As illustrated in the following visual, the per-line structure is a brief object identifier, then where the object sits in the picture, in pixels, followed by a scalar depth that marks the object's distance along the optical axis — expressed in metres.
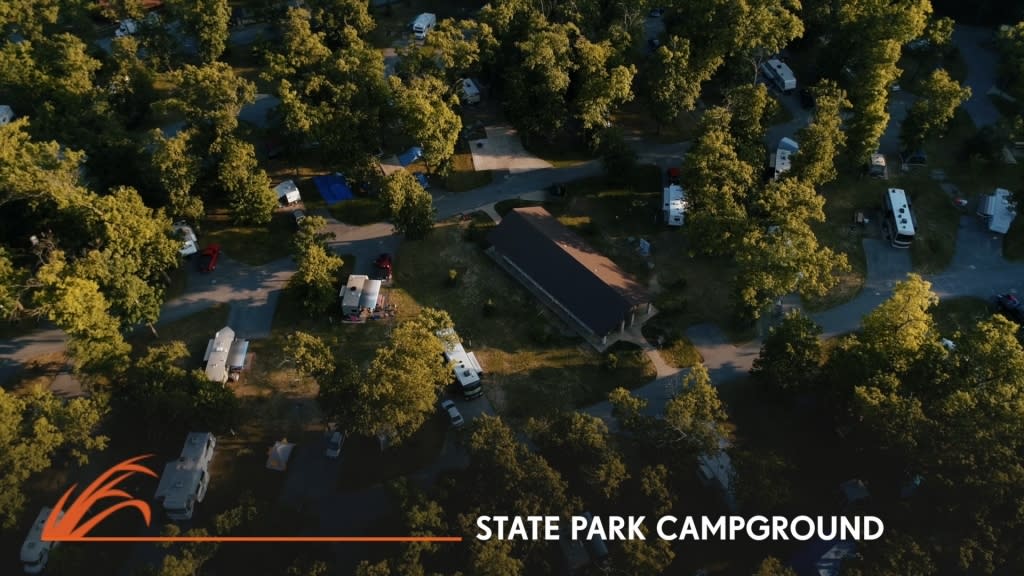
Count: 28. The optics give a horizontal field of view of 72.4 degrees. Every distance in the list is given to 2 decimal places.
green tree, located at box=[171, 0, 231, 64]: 74.81
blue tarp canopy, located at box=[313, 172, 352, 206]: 68.38
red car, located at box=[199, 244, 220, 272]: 61.78
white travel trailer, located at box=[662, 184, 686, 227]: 64.81
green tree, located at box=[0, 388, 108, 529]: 42.56
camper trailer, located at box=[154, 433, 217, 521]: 46.72
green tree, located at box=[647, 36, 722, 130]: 66.38
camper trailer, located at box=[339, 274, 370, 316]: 57.63
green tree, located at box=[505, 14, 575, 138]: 65.06
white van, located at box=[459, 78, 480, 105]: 76.38
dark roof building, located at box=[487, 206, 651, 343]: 56.34
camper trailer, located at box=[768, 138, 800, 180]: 68.12
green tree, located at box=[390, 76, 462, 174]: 61.53
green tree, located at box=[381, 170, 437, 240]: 59.19
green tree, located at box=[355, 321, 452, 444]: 44.84
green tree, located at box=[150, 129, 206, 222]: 57.67
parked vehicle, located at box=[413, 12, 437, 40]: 85.19
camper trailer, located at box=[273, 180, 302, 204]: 66.69
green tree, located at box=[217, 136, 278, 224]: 59.47
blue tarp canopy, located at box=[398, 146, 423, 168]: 71.50
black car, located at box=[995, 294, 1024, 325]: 57.38
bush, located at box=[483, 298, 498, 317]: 58.72
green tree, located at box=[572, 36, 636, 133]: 65.06
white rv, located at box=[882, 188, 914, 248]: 62.75
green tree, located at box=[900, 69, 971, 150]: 64.94
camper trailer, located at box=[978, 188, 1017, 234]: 64.31
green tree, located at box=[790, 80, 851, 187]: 59.91
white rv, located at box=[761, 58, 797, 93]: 77.88
